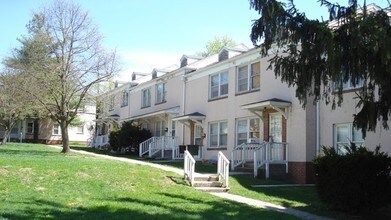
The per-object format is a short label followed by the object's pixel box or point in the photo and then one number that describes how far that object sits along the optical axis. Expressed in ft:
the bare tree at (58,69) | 77.61
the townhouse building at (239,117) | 59.41
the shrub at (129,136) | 101.35
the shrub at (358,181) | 36.68
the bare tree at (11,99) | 82.48
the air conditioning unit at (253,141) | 67.10
